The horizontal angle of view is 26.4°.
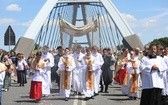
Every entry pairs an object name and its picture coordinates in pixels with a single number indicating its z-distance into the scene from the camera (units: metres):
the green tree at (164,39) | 84.53
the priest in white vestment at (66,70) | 12.37
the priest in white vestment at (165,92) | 8.80
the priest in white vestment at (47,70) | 12.45
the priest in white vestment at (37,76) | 11.31
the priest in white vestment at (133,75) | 12.15
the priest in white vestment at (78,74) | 13.33
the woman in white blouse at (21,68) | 17.82
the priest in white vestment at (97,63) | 12.67
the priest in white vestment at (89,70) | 12.35
